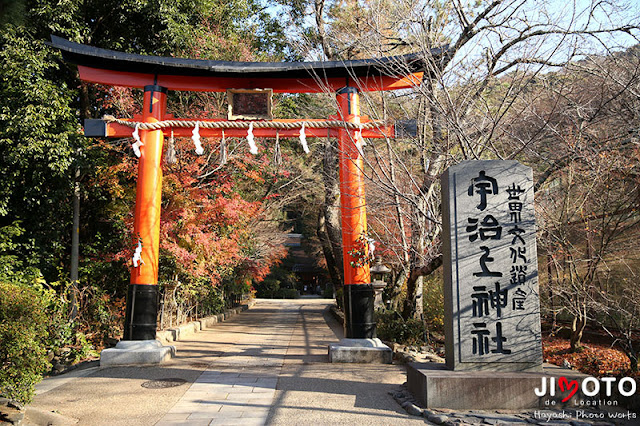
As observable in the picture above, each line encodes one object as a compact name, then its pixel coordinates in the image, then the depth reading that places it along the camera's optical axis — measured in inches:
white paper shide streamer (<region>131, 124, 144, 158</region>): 315.0
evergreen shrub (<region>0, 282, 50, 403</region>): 175.0
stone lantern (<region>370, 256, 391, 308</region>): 372.2
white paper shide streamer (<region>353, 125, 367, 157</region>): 311.8
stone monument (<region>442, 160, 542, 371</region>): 204.7
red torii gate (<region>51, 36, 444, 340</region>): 313.3
